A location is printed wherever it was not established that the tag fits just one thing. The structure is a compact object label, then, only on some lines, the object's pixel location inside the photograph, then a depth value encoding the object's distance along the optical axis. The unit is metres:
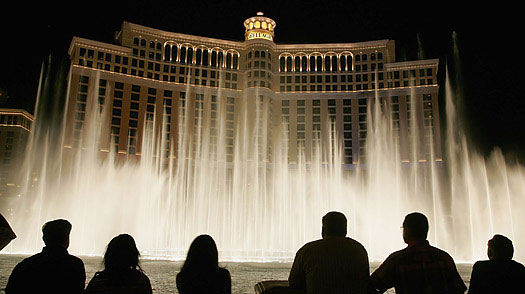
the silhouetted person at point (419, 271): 3.19
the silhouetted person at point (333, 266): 3.35
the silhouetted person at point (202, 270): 3.34
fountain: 33.12
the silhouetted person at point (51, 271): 3.23
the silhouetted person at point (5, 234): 3.55
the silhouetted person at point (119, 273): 3.20
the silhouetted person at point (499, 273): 3.79
